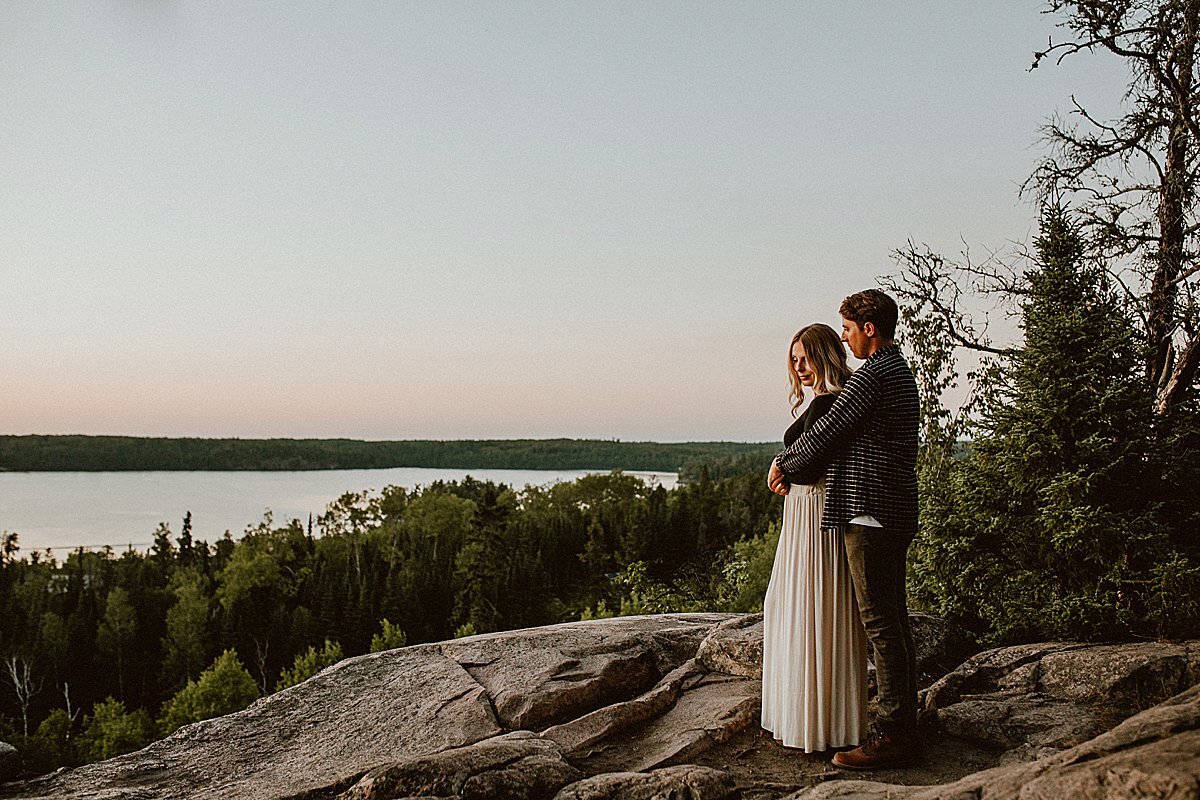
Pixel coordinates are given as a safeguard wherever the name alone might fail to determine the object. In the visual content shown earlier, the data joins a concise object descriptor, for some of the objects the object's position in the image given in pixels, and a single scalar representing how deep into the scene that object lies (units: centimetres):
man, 542
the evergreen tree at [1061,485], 798
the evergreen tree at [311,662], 4619
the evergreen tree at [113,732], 4225
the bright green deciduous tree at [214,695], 4144
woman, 576
